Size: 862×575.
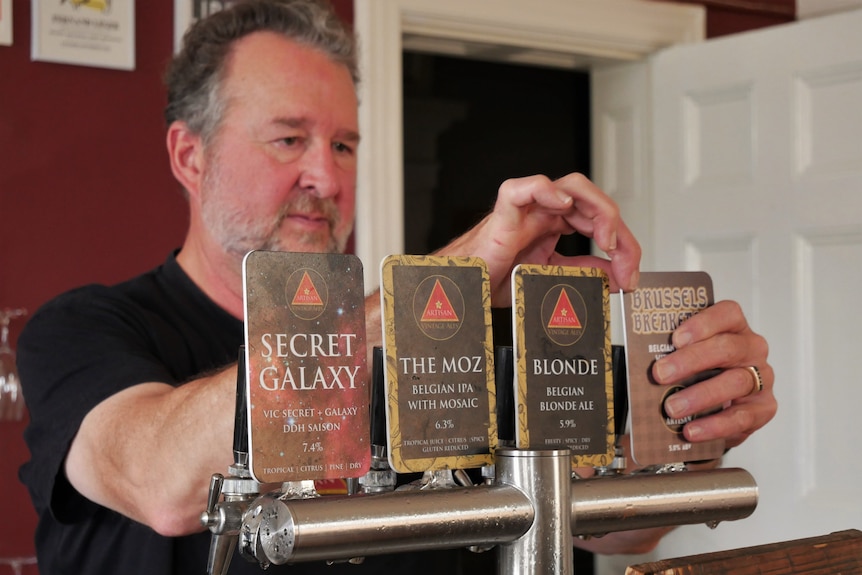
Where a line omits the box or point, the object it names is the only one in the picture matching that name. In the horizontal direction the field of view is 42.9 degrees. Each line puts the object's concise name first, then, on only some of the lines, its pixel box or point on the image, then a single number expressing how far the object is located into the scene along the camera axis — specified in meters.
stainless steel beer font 0.58
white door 2.68
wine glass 2.20
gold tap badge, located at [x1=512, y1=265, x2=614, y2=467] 0.67
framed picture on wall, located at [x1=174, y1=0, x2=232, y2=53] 2.46
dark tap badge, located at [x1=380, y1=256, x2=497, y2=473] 0.62
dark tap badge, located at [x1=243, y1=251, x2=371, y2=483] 0.59
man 0.82
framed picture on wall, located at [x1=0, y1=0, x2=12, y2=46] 2.26
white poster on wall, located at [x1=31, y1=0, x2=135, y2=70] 2.30
